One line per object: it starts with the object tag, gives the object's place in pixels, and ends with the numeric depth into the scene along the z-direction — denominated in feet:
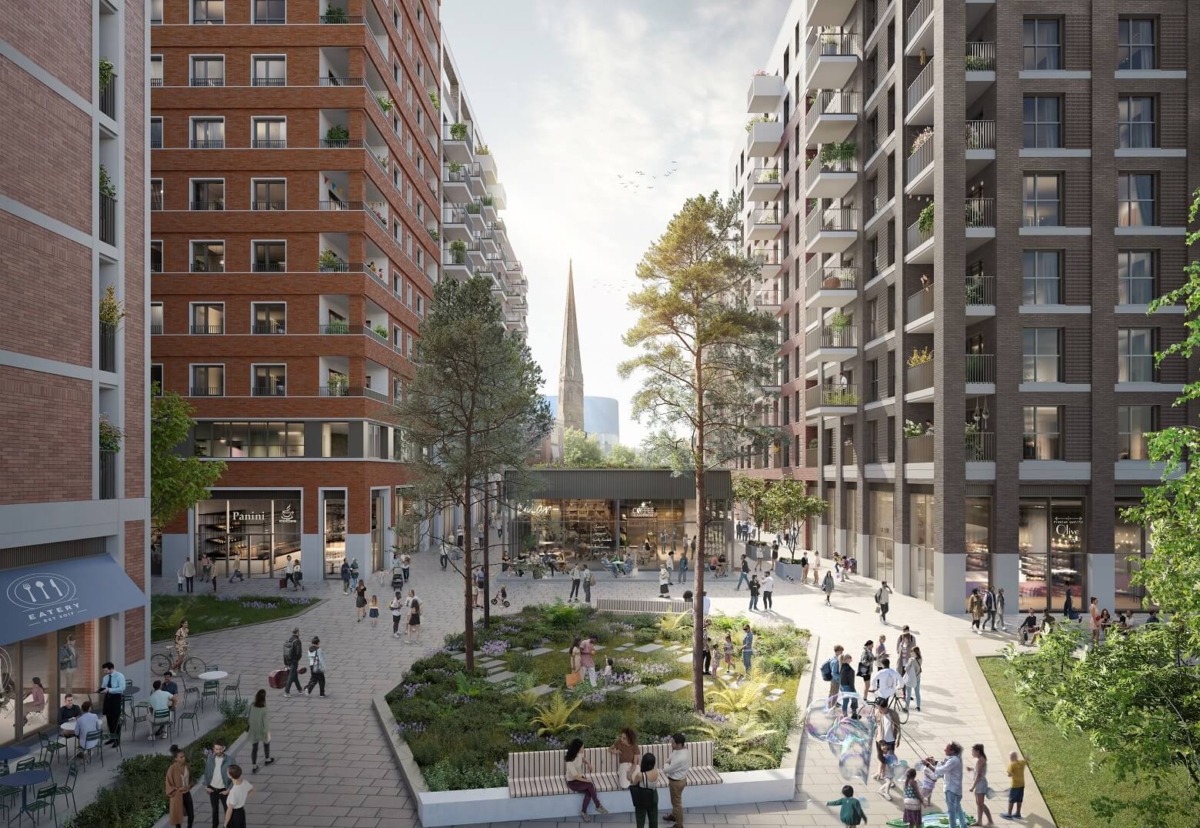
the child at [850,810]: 37.88
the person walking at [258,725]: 48.29
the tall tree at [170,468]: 92.48
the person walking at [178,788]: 39.22
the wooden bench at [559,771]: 42.53
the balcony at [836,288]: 137.18
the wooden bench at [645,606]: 95.66
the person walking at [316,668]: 63.57
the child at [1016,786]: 42.39
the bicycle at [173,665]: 68.95
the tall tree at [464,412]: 74.02
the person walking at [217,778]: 40.37
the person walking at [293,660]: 64.20
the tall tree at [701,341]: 62.59
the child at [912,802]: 39.63
